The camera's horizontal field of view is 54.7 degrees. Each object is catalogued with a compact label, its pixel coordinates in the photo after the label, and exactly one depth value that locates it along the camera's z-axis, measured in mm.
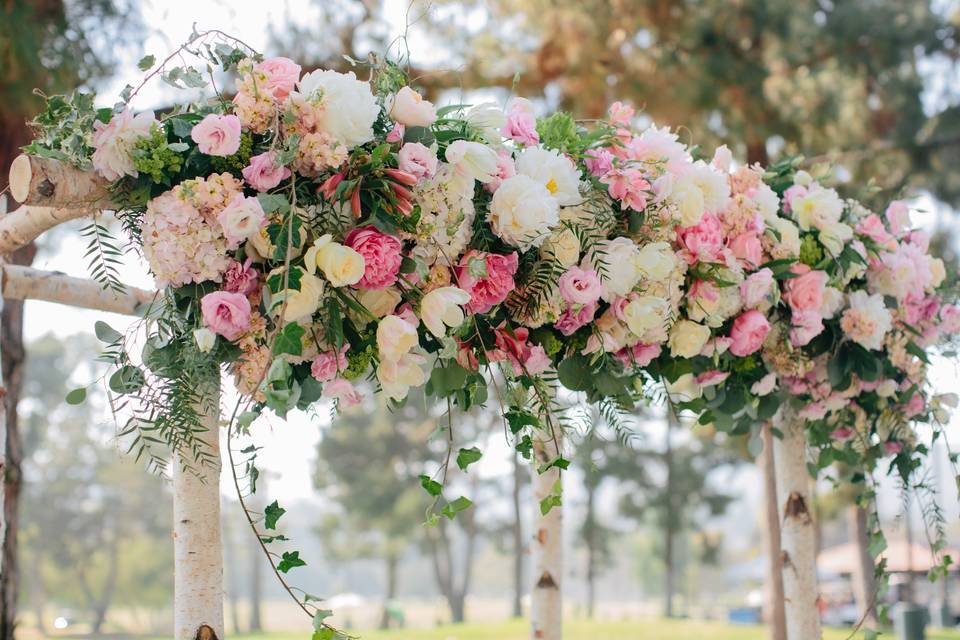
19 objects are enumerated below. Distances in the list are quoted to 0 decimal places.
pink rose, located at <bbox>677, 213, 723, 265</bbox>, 2307
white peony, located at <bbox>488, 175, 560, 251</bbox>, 1902
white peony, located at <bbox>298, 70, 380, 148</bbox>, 1791
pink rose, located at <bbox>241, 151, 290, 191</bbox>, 1796
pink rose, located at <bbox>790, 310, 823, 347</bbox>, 2594
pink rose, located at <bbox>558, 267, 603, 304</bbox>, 2062
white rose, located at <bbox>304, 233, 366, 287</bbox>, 1746
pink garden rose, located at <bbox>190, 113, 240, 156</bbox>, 1769
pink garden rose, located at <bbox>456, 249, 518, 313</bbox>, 1962
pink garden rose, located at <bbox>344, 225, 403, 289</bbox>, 1798
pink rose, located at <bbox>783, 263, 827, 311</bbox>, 2590
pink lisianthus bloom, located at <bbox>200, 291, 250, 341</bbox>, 1764
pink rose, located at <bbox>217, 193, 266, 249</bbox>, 1735
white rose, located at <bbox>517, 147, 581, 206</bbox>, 2018
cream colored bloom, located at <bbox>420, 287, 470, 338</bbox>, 1866
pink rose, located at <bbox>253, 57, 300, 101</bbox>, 1839
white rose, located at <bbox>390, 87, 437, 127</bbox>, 1929
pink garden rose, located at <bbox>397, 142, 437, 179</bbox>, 1850
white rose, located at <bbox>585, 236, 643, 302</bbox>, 2094
